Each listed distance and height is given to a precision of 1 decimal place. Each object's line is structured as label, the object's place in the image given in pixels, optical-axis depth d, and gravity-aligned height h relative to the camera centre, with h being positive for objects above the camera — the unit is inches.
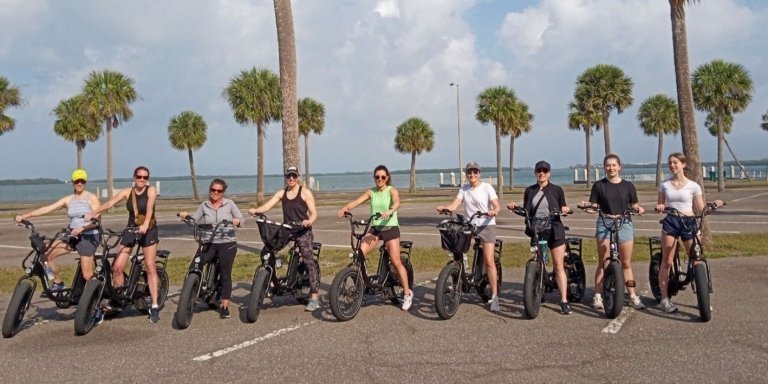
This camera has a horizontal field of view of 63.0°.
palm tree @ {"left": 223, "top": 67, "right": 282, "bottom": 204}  1691.7 +235.2
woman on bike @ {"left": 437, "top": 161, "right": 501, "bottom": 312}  297.7 -14.5
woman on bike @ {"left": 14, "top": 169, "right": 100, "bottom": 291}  284.2 -19.2
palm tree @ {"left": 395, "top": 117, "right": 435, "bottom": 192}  2760.8 +192.9
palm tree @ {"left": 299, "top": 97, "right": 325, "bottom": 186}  2383.1 +249.1
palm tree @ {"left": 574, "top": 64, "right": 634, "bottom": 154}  1651.1 +232.9
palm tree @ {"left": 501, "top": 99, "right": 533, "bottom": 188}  1850.4 +178.4
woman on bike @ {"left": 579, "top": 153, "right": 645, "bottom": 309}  285.6 -13.0
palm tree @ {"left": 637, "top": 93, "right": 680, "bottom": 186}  2436.5 +234.0
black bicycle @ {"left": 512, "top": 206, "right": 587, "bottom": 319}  279.6 -42.9
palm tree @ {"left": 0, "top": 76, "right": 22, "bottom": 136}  1528.1 +222.3
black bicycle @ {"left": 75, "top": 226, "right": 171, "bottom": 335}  267.7 -47.4
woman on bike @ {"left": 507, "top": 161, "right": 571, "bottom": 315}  287.9 -14.6
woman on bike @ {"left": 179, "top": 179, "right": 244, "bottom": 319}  292.0 -20.9
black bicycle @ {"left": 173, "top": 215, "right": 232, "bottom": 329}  276.7 -43.5
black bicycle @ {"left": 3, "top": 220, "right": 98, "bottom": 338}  265.9 -44.2
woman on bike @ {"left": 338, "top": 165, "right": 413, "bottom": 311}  296.4 -19.4
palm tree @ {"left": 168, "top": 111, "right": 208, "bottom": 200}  2375.7 +203.7
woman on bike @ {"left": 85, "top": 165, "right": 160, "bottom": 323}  288.2 -20.9
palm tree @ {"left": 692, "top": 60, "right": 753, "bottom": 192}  1753.2 +239.8
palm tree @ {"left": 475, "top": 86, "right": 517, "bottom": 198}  1823.3 +210.3
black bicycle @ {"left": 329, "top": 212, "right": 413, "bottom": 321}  282.5 -47.1
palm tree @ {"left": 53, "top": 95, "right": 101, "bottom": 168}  1814.7 +183.5
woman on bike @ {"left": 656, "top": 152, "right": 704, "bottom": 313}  284.0 -16.8
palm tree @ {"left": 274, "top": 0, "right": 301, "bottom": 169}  502.3 +96.9
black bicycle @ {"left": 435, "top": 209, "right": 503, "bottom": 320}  282.2 -39.5
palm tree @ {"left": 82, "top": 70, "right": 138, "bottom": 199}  1446.9 +211.5
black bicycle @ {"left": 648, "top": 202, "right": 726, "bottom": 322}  265.3 -44.3
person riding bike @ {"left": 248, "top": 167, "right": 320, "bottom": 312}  308.8 -14.7
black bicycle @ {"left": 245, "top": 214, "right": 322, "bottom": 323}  289.9 -42.4
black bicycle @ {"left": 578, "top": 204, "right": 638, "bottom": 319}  274.5 -42.4
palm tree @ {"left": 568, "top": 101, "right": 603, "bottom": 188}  1973.4 +185.4
